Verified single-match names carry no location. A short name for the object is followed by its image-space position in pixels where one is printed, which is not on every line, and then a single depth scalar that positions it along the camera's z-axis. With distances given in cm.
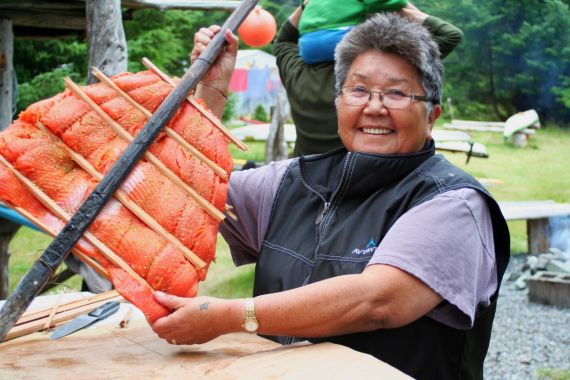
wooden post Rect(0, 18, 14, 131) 761
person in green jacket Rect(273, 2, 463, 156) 394
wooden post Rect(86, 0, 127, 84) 558
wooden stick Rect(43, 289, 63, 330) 234
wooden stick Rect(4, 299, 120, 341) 223
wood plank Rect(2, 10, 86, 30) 769
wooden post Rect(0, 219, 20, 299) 595
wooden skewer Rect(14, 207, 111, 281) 191
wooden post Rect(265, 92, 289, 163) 1244
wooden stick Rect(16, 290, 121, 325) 239
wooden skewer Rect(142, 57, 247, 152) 222
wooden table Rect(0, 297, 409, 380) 183
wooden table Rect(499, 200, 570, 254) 820
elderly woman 194
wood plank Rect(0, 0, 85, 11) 699
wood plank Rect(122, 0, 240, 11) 717
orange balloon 953
